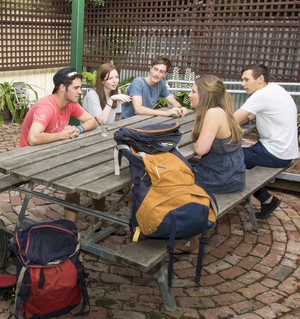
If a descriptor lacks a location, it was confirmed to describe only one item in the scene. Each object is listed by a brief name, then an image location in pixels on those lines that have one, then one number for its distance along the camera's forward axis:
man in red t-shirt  3.12
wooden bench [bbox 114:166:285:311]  2.22
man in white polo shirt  3.76
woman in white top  3.96
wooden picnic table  2.44
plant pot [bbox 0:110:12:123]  7.71
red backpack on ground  2.34
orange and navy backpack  2.28
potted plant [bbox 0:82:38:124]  7.63
